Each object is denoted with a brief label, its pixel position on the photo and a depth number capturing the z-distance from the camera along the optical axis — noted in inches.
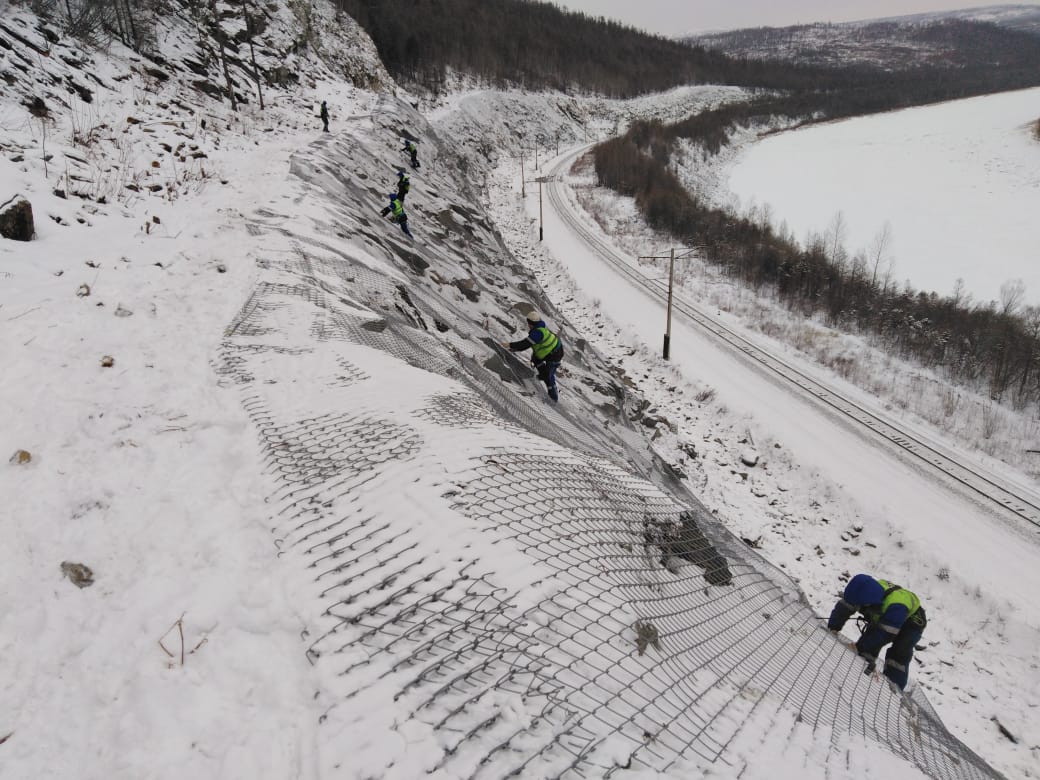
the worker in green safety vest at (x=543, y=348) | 394.0
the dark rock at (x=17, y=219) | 318.3
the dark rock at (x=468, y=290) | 578.0
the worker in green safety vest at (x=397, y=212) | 608.1
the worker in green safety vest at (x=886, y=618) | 251.1
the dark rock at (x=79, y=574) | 141.3
